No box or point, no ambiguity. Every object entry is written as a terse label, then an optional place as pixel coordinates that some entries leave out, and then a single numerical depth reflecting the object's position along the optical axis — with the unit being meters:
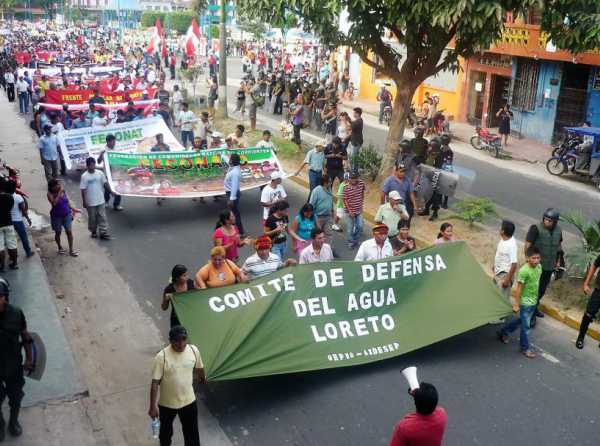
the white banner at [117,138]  14.99
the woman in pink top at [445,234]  8.20
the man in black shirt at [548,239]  8.09
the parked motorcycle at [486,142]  20.11
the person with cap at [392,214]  9.35
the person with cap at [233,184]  10.97
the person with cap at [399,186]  10.23
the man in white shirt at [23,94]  25.33
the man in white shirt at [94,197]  10.86
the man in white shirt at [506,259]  7.90
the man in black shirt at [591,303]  7.70
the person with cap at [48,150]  14.29
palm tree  9.14
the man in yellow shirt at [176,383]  5.18
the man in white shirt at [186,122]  17.30
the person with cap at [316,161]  12.43
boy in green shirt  7.33
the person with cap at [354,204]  10.42
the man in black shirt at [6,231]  9.28
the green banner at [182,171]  12.48
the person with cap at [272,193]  9.97
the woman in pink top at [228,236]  8.15
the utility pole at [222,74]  22.91
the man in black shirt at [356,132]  16.48
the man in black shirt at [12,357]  5.56
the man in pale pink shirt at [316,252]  7.70
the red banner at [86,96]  20.53
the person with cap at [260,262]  7.36
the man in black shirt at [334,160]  12.69
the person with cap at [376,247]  7.74
